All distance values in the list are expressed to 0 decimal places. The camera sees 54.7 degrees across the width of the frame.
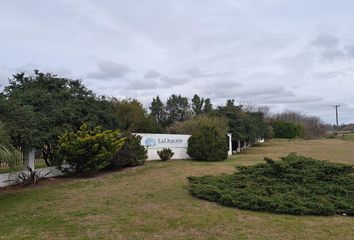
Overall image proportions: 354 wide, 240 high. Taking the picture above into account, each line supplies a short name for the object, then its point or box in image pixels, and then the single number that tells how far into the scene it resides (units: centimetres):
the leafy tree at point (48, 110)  1002
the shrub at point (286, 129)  6041
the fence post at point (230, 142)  2613
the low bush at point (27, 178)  1136
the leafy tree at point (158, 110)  5434
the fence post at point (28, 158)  1215
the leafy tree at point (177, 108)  5341
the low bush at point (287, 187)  725
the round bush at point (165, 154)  1981
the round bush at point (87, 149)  1206
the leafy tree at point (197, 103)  5517
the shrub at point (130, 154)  1488
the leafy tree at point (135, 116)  3117
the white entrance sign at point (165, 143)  1972
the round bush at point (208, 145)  2078
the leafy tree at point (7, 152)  732
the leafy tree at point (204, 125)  2488
